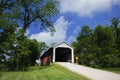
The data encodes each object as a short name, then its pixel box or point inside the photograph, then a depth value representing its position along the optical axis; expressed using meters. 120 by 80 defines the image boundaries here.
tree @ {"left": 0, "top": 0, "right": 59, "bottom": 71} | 11.40
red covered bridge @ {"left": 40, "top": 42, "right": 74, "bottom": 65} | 14.12
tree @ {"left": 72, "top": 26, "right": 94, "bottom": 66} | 23.38
